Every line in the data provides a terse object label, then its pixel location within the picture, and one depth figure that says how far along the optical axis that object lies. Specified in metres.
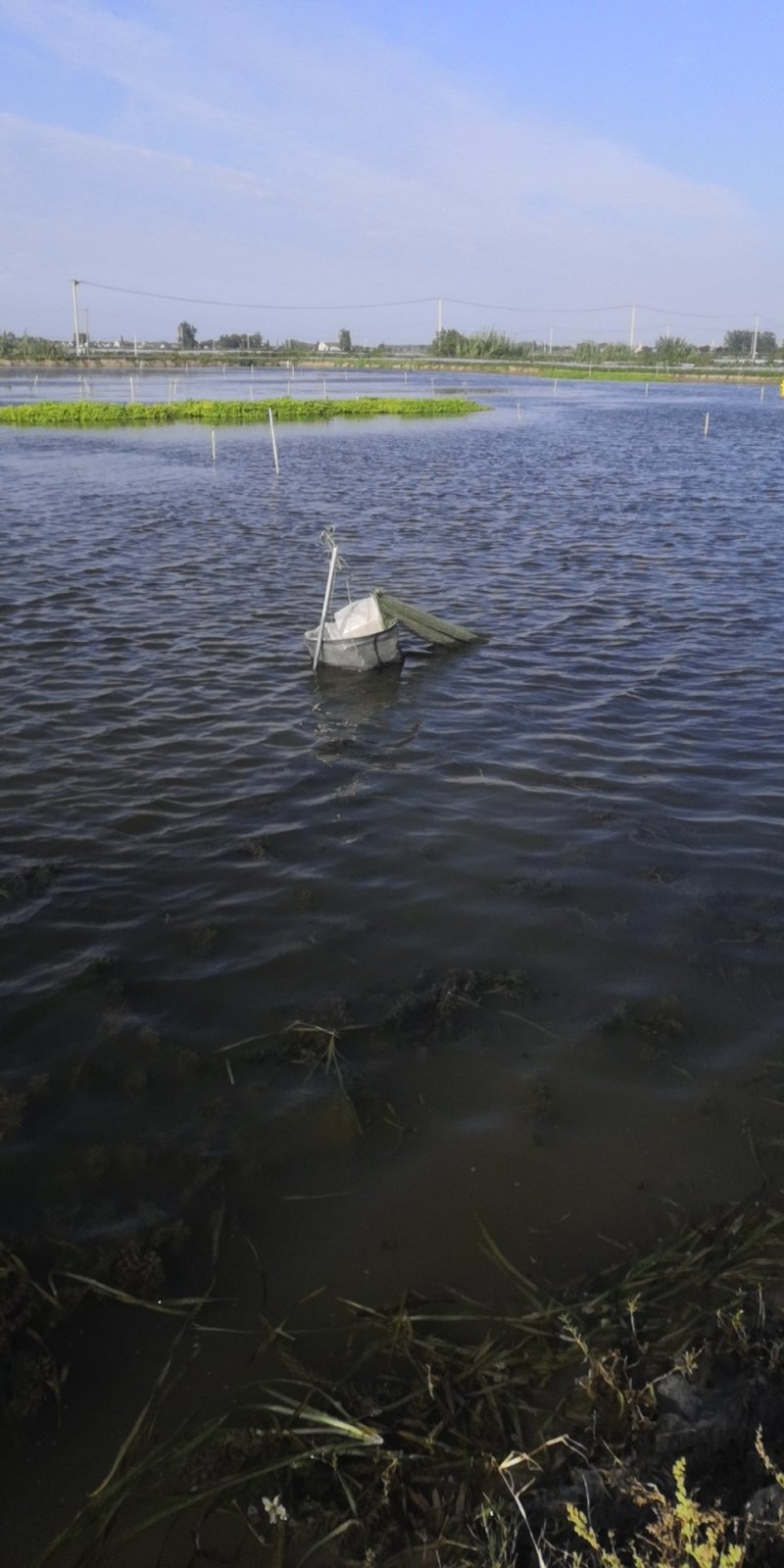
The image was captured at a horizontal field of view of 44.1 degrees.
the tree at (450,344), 139.62
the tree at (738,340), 176.62
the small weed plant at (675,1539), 2.25
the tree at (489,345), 135.38
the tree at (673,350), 133.29
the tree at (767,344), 165.41
